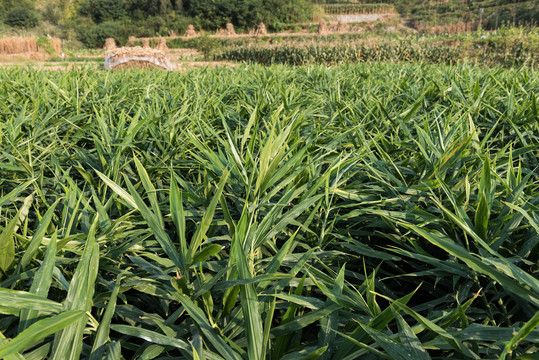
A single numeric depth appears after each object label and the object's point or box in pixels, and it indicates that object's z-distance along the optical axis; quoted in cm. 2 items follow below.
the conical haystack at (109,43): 3697
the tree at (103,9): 4884
